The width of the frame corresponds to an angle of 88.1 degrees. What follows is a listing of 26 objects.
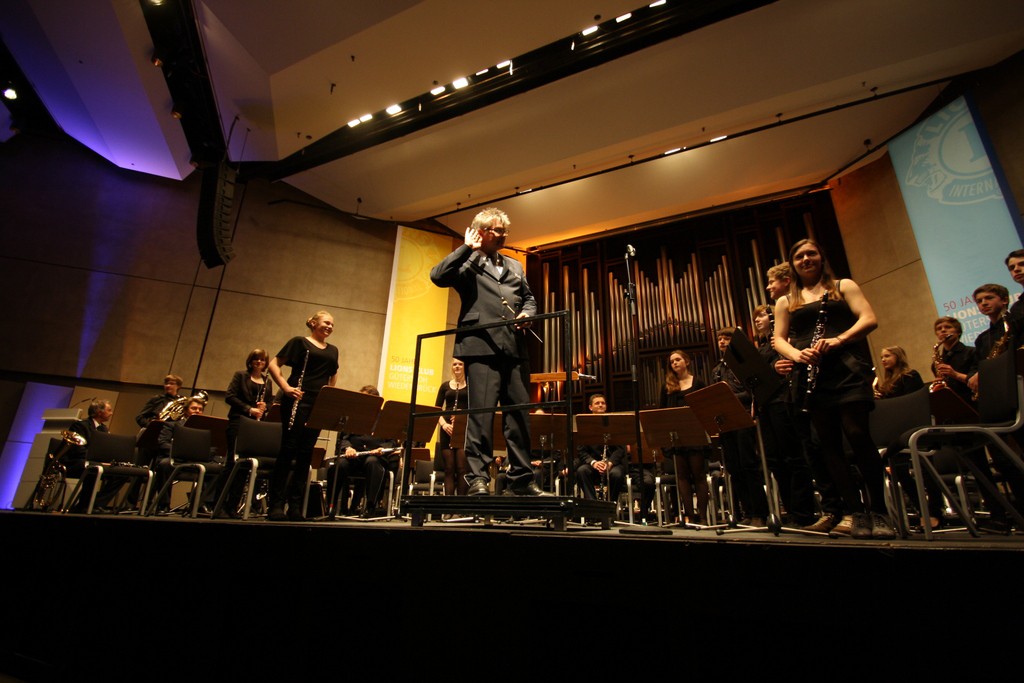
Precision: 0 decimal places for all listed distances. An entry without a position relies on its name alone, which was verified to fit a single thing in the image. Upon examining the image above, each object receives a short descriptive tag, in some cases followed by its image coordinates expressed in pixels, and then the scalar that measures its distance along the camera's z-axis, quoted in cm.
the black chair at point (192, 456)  375
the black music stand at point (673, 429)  351
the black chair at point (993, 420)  204
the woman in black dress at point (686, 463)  399
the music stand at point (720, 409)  289
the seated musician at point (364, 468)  452
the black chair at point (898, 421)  249
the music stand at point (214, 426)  440
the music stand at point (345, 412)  337
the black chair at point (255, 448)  356
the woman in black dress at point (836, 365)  216
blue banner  499
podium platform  194
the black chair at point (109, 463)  444
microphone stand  289
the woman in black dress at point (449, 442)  476
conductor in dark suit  240
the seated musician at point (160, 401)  531
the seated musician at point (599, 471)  516
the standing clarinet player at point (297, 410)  331
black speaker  598
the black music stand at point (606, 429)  392
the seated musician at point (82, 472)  494
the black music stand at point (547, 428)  390
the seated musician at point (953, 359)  379
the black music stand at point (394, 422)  402
